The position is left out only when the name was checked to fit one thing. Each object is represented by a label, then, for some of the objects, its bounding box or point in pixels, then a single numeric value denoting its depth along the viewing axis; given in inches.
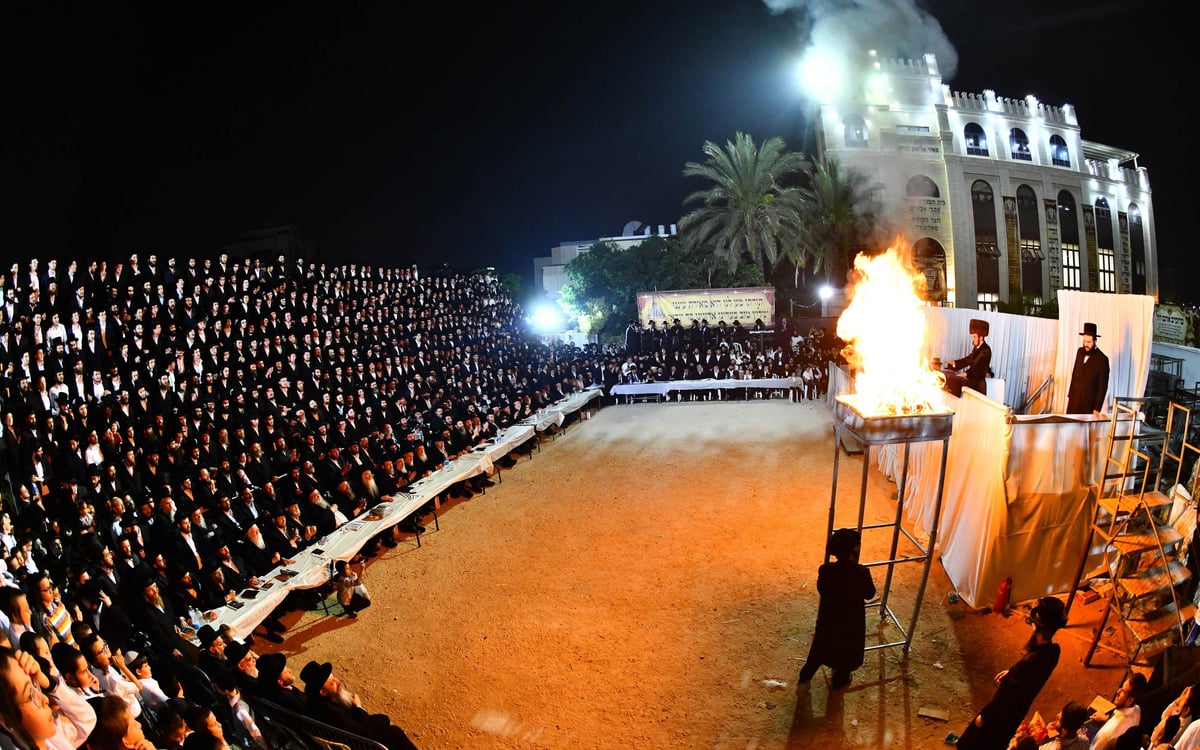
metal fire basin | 221.1
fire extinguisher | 260.4
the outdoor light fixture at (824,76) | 1338.6
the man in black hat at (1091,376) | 283.3
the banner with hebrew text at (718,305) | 949.8
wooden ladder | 211.6
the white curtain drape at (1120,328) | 281.7
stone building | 1366.9
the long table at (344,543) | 259.4
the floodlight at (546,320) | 1358.3
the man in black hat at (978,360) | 384.2
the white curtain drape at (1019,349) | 371.6
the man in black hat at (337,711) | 185.9
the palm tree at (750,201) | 1144.8
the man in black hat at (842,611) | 212.2
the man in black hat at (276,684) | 197.3
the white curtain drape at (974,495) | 259.6
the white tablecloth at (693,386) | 766.5
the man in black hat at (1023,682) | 158.6
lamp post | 1295.5
